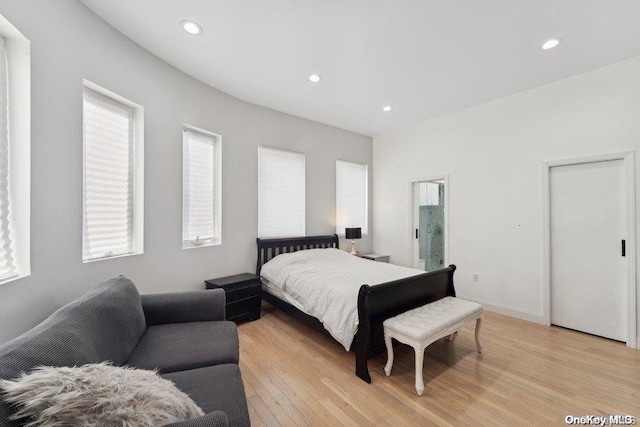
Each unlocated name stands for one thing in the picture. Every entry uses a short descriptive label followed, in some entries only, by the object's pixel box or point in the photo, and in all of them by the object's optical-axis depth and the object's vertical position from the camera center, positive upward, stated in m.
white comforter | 2.40 -0.70
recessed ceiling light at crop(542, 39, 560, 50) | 2.45 +1.59
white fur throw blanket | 0.78 -0.59
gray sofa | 1.05 -0.75
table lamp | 4.70 -0.32
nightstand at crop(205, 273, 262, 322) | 3.16 -0.98
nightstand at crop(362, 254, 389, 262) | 4.87 -0.77
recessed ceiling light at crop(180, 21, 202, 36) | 2.23 +1.61
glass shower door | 4.90 -0.20
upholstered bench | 2.02 -0.89
